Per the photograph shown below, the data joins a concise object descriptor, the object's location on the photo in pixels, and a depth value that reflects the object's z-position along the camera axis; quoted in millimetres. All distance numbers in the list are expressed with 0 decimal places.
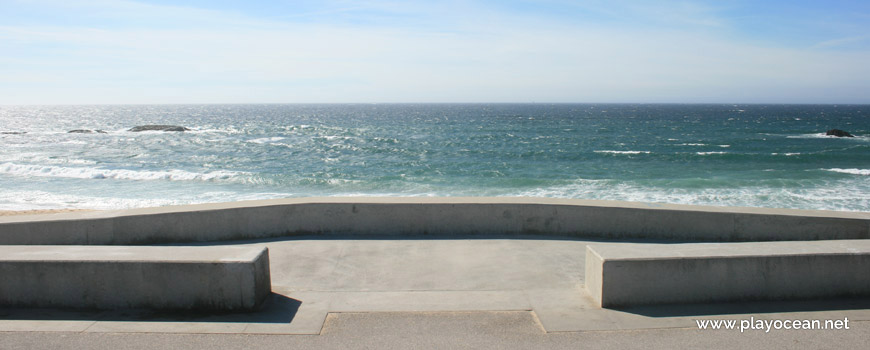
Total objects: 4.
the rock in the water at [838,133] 52756
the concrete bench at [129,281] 4062
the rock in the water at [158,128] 60719
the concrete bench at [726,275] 4180
